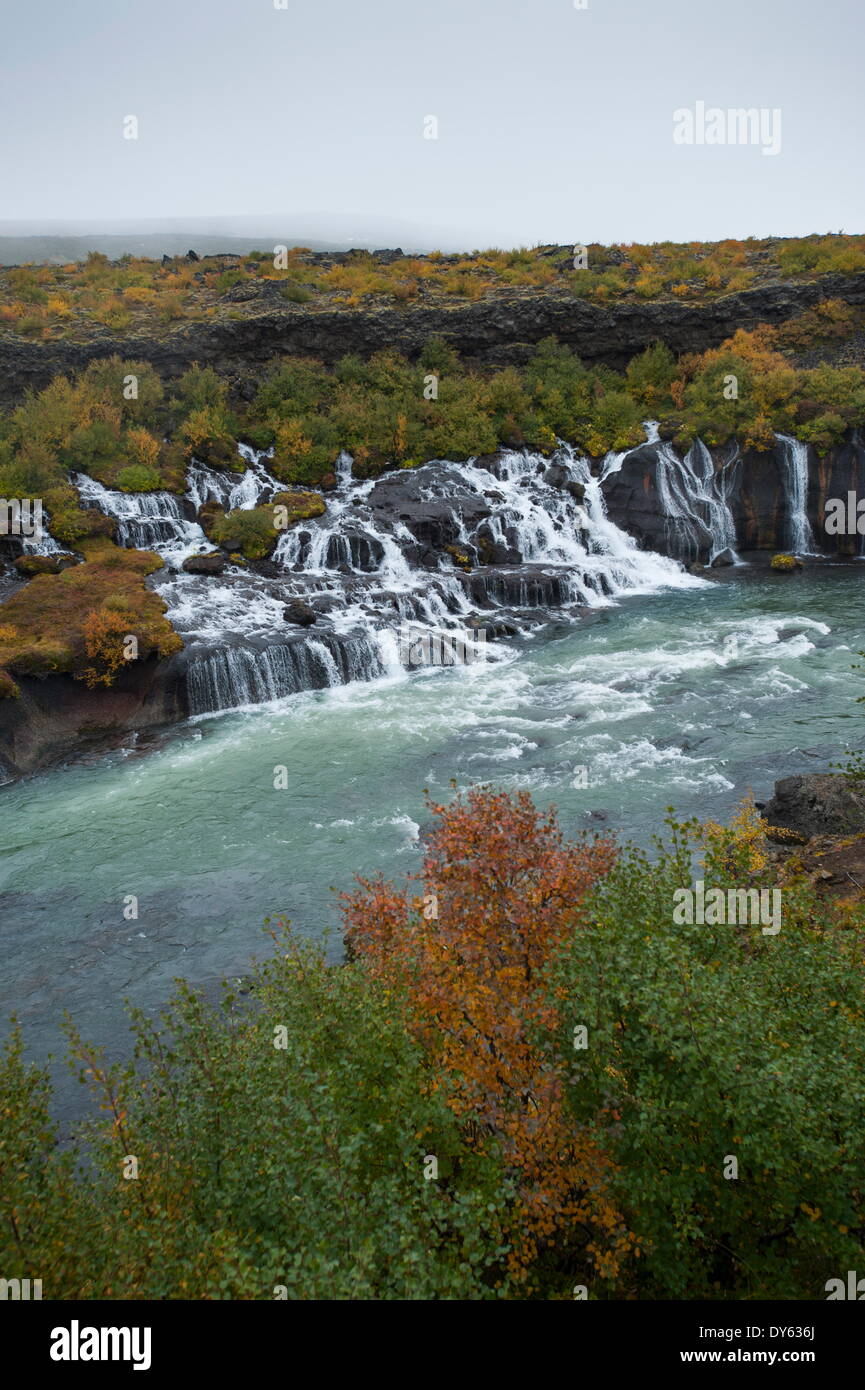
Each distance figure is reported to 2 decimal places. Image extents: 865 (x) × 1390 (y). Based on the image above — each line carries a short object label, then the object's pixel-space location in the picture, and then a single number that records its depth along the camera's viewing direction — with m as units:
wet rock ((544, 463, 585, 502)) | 56.41
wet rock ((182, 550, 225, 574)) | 45.62
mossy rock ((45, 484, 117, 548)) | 45.00
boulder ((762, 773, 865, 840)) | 22.86
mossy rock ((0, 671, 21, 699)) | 32.81
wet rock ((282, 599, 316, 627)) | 41.32
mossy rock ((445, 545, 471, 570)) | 49.88
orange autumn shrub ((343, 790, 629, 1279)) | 10.43
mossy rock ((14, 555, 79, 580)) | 42.06
